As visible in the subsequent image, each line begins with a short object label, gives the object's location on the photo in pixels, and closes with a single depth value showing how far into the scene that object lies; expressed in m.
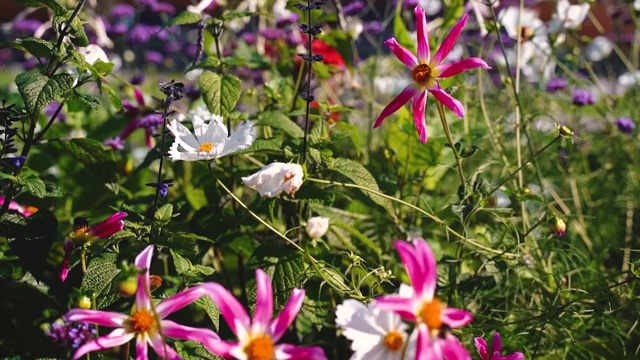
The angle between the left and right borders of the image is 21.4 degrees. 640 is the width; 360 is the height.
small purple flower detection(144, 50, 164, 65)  2.85
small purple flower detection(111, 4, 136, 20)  2.79
